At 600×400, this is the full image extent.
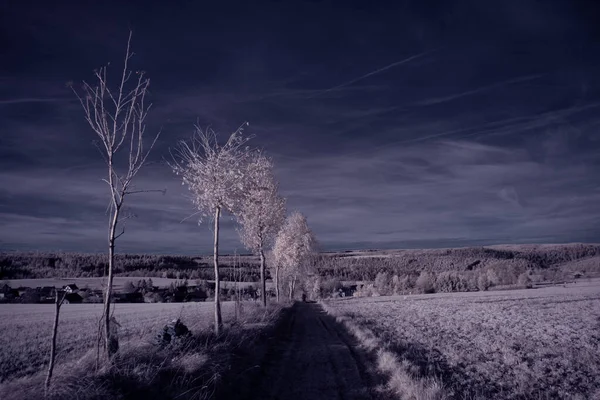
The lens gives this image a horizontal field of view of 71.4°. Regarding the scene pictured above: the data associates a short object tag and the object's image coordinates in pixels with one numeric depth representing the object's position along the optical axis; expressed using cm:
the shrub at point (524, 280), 10177
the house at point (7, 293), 6681
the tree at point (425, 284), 11258
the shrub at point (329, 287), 12025
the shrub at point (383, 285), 11538
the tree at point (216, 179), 1612
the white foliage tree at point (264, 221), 3078
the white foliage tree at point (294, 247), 5444
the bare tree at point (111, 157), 880
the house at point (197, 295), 8257
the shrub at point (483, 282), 11214
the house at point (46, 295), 6644
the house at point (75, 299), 6912
